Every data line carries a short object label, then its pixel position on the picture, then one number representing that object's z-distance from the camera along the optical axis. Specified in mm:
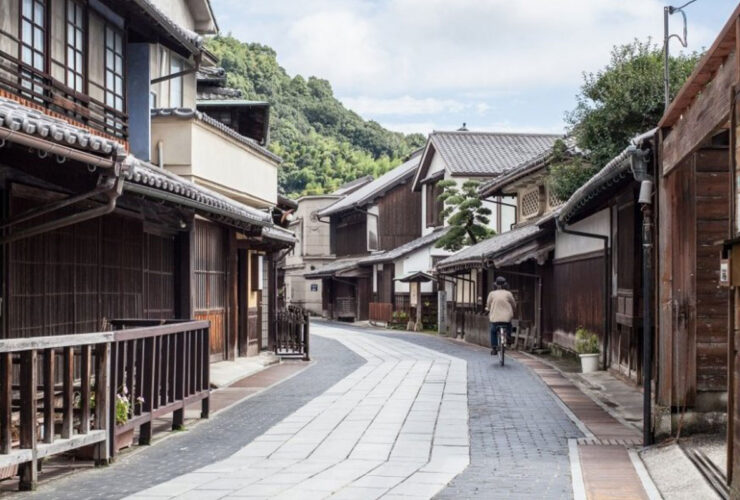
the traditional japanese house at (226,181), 18125
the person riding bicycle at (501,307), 22219
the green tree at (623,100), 20641
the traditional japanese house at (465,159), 44469
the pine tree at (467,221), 39000
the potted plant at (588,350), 19688
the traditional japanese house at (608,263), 14781
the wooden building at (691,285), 10484
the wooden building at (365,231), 53844
